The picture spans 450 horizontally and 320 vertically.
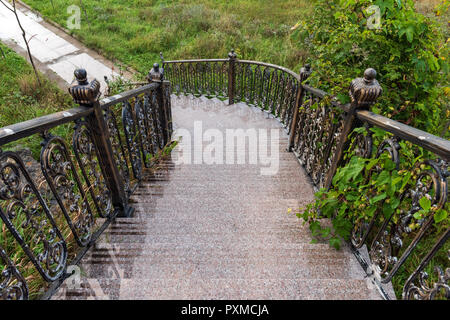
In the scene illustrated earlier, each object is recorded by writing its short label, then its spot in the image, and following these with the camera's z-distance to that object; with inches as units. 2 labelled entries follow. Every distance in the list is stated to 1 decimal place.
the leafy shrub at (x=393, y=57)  80.0
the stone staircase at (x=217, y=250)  63.5
